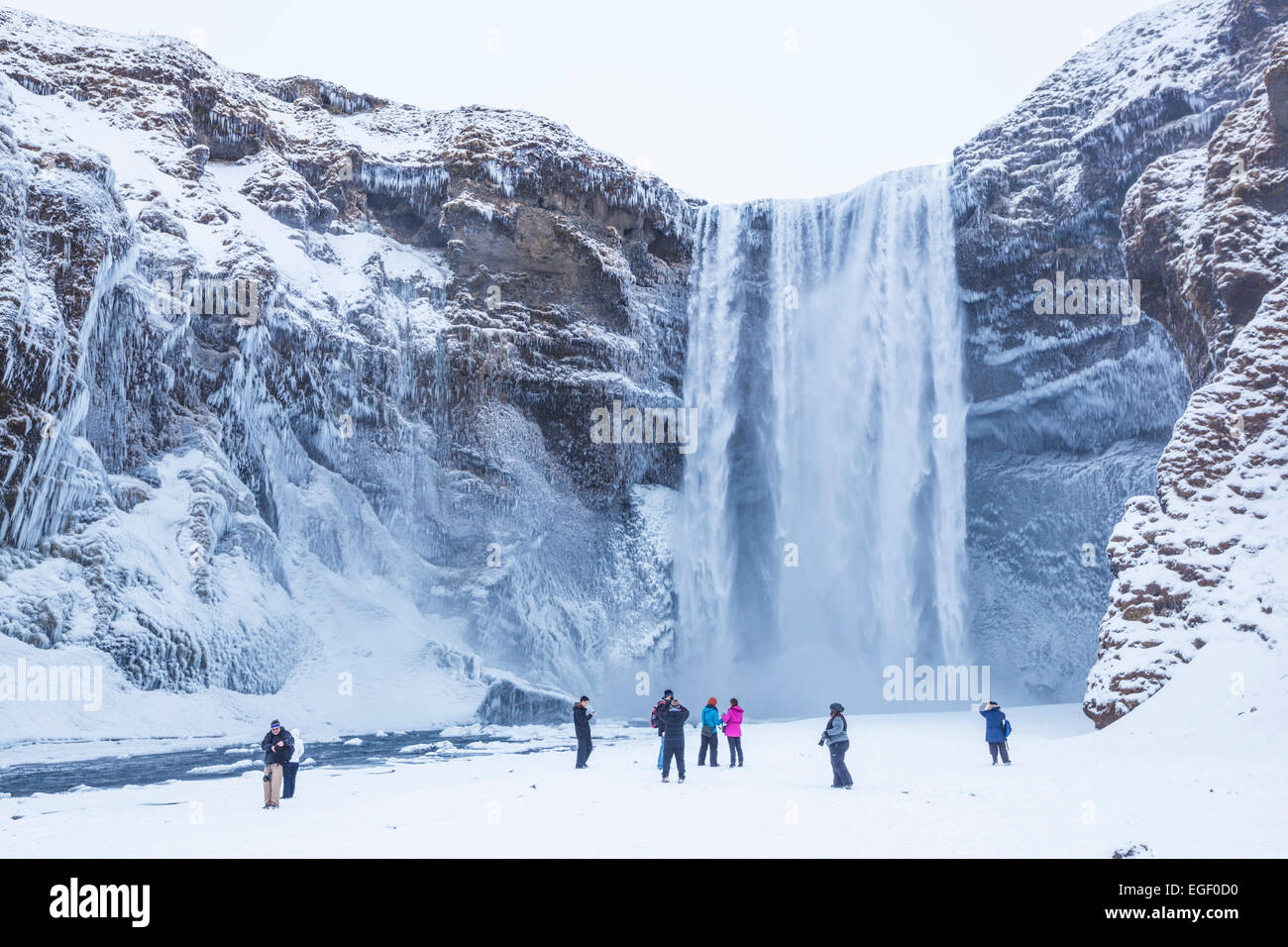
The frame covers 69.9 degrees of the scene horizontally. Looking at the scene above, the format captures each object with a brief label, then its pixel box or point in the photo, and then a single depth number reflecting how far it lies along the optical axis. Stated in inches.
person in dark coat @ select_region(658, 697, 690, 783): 574.2
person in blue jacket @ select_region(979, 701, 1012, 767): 646.5
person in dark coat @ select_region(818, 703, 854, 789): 525.0
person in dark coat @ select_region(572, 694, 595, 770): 655.8
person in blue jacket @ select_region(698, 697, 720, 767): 668.7
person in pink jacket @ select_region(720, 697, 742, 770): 678.5
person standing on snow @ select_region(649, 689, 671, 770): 599.2
